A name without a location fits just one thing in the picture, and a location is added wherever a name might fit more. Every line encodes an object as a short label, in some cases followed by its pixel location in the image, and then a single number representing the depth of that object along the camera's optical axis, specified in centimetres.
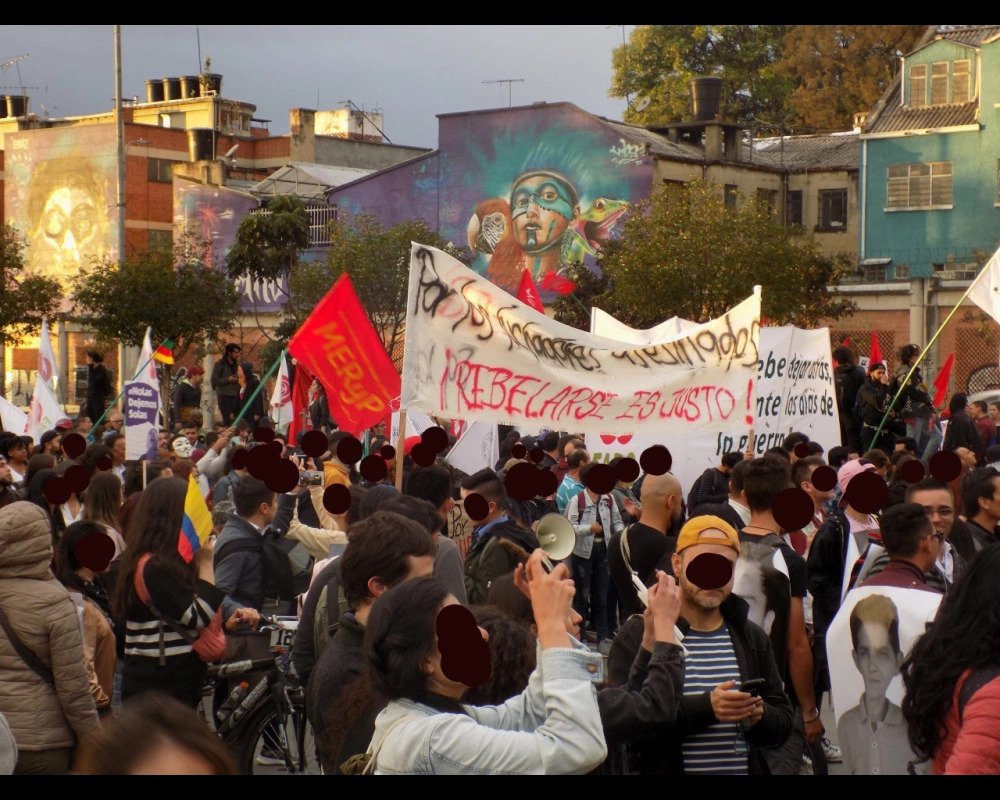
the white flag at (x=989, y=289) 1289
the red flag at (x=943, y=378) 1939
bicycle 725
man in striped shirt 457
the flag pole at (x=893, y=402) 1486
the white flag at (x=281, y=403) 1750
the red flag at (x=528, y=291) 1811
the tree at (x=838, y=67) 5381
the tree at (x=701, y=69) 5502
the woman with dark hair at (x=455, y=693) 343
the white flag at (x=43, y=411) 1636
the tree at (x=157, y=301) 3969
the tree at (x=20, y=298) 4172
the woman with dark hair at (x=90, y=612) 655
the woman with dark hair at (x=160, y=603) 657
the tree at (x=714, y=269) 3341
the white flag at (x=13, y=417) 1658
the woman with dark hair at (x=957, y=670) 362
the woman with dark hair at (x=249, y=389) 2172
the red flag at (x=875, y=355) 2072
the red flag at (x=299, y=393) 1639
